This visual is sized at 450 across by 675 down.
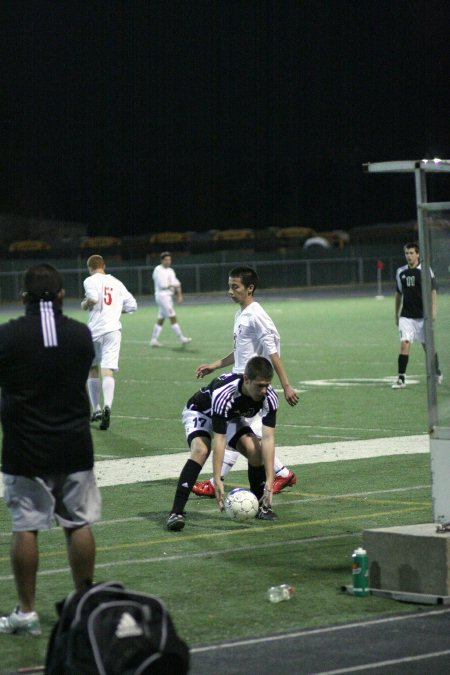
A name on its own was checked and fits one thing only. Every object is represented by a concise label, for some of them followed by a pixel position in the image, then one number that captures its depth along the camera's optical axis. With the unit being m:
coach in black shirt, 13.37
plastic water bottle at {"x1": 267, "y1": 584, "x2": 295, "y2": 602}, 15.05
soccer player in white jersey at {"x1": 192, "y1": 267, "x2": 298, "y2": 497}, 21.72
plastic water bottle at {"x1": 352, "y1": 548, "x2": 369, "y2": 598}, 15.13
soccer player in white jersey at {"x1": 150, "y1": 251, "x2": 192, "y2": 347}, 58.48
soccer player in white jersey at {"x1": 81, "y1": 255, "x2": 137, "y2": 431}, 33.66
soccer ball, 19.95
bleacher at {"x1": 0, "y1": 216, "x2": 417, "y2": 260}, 137.75
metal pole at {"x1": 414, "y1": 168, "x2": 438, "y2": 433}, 15.54
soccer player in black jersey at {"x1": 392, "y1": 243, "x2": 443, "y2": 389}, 39.47
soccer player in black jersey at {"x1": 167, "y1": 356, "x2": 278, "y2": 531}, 19.33
